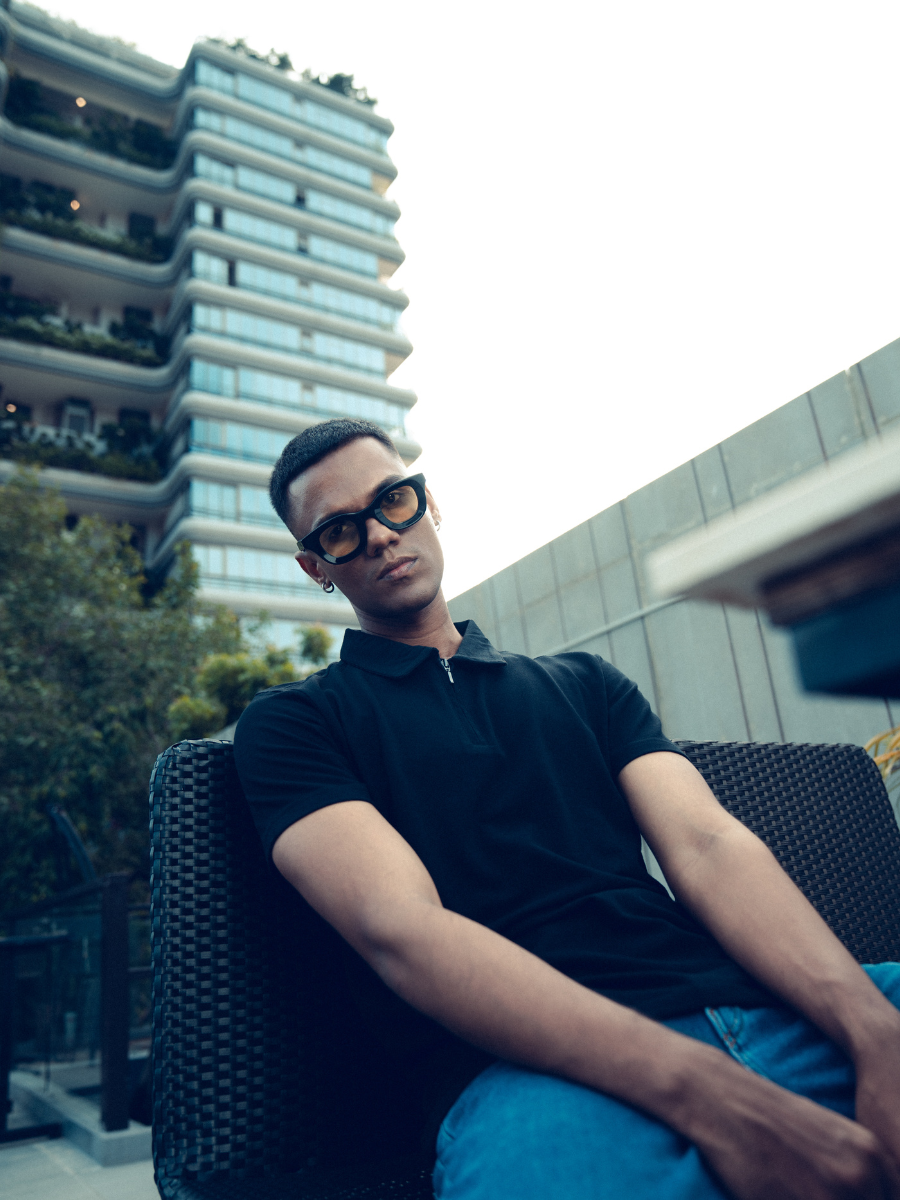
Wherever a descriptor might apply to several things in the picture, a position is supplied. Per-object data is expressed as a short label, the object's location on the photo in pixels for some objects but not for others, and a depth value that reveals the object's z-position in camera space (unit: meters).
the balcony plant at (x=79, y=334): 25.22
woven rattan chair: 0.88
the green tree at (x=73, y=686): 11.79
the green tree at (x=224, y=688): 10.12
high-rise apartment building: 25.81
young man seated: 0.69
